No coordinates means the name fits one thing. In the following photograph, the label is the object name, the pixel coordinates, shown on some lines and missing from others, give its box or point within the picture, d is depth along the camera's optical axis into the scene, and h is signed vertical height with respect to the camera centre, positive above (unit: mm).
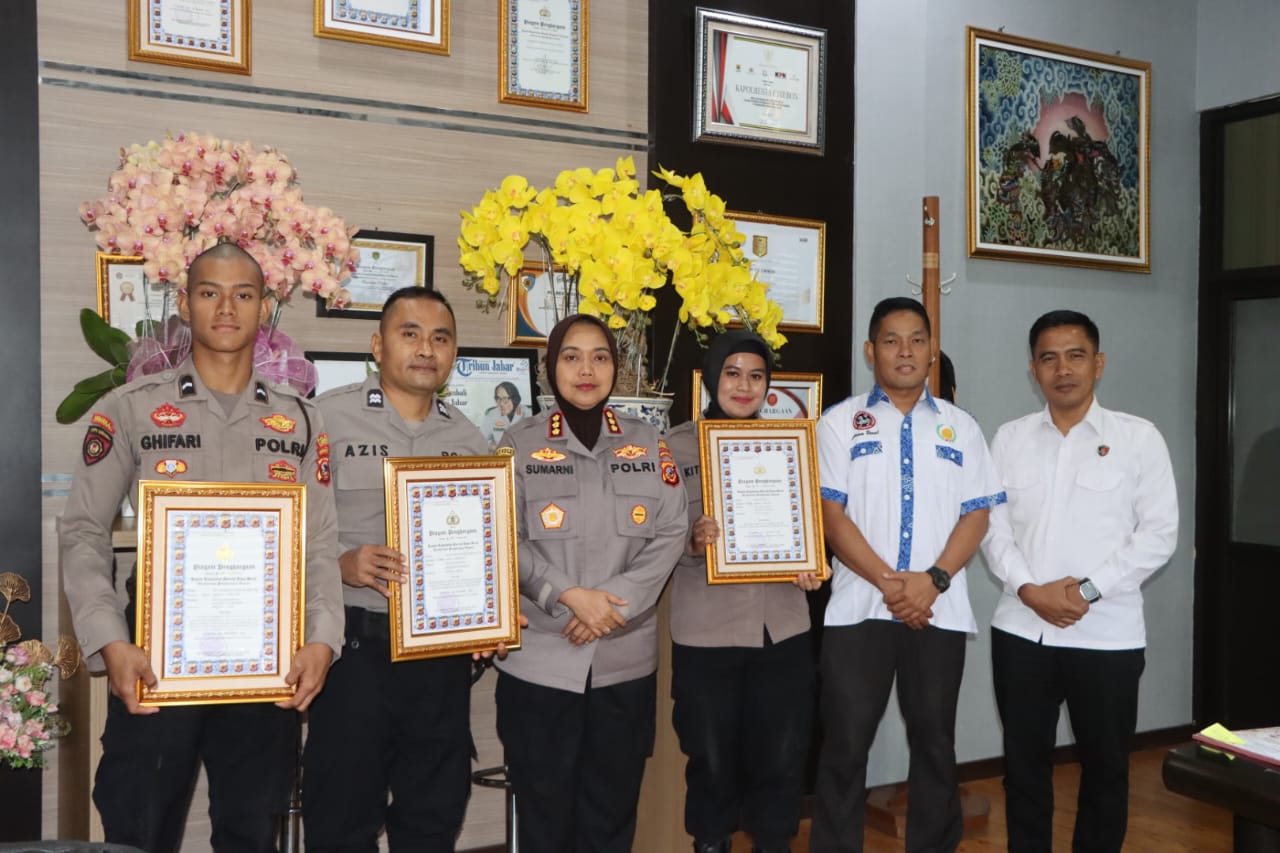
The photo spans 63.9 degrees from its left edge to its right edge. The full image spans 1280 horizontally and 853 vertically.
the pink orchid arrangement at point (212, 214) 2357 +435
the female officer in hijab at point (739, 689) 2725 -774
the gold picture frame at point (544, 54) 3330 +1135
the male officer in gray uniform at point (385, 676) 2348 -649
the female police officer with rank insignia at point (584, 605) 2490 -499
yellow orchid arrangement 2652 +405
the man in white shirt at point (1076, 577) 2836 -498
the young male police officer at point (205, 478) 2062 -287
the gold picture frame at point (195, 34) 2867 +1034
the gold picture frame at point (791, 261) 3691 +507
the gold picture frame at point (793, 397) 3719 +12
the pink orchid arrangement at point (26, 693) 2252 -665
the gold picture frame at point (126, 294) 2832 +287
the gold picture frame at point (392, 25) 3090 +1148
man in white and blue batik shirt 2842 -494
